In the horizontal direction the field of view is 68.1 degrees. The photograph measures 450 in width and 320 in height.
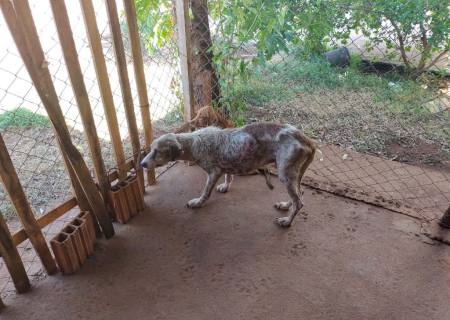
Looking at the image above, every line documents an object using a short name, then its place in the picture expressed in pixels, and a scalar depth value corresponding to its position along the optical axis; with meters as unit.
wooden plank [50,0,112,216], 2.37
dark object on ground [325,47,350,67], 7.29
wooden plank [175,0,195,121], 3.46
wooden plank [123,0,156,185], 2.97
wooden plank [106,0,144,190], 2.79
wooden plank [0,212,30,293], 2.47
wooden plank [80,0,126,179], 2.61
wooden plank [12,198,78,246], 2.62
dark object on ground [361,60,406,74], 6.94
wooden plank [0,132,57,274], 2.36
